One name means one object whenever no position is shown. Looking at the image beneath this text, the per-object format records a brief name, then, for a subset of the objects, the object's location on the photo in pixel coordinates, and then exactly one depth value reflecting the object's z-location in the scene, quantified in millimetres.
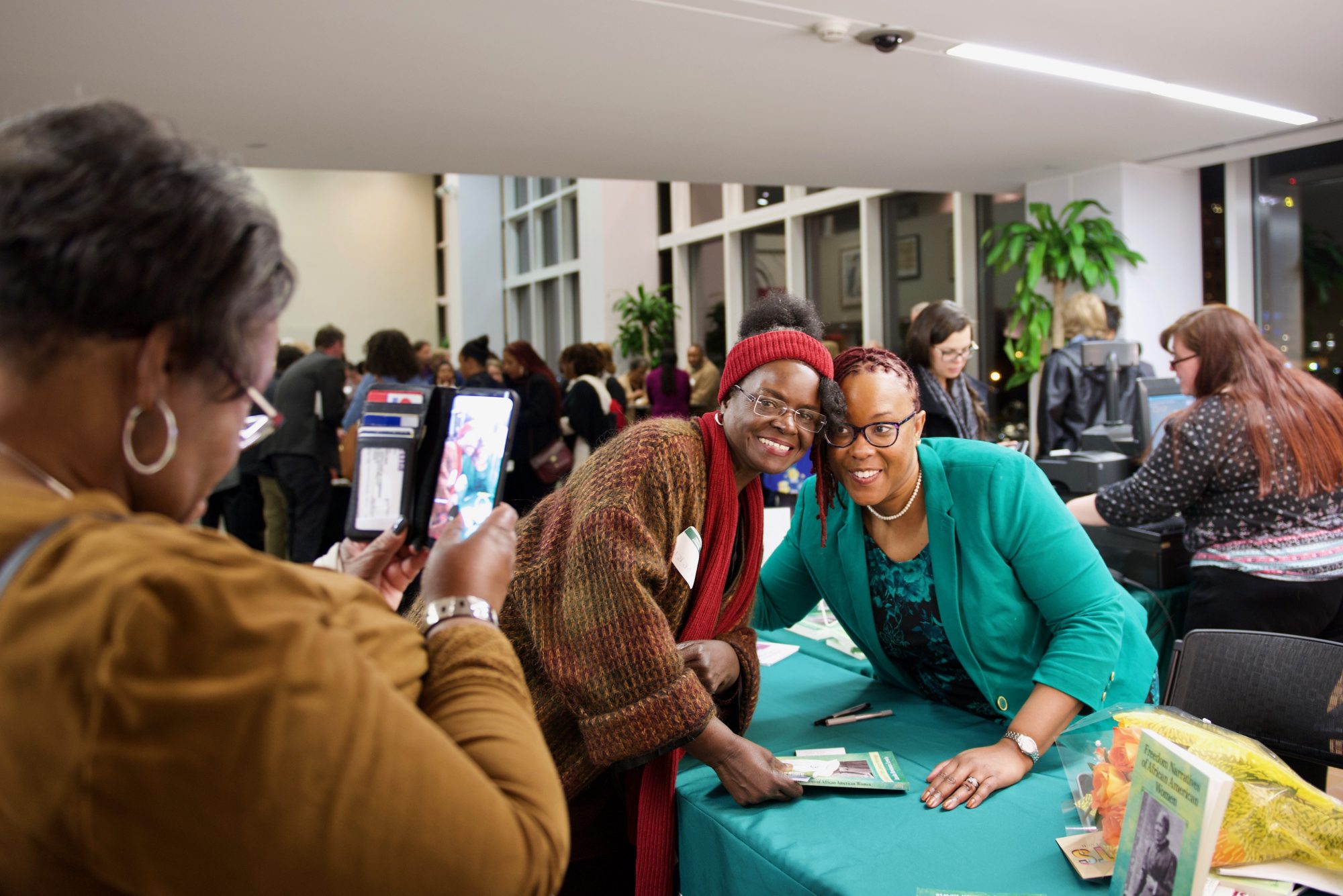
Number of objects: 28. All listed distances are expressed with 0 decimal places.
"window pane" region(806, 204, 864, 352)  9141
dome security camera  3713
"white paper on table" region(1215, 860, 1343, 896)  1042
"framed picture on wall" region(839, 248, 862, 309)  9078
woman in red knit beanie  1360
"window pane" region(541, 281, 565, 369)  14680
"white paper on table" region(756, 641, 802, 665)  2236
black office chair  1557
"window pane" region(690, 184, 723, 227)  11359
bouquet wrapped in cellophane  1040
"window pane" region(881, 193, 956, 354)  8148
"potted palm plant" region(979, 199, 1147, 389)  6082
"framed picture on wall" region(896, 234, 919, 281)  8477
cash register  3045
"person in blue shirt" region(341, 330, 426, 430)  4863
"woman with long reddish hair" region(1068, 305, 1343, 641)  2430
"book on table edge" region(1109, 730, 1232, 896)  896
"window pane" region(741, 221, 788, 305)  10297
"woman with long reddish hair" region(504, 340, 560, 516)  5730
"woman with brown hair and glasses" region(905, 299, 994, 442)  3453
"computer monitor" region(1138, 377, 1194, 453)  3631
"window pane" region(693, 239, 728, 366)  11391
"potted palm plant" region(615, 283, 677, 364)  11492
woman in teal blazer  1587
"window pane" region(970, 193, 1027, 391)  7613
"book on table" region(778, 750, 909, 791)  1419
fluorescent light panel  4023
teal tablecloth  1172
